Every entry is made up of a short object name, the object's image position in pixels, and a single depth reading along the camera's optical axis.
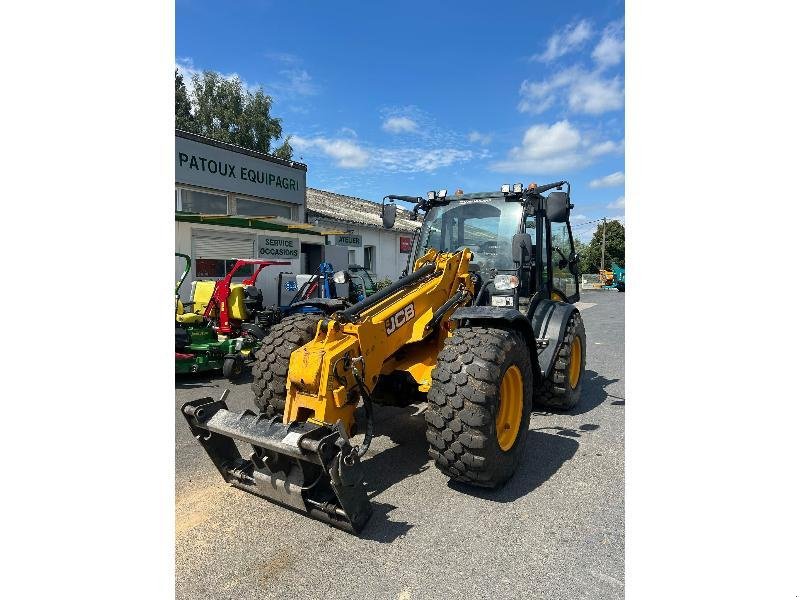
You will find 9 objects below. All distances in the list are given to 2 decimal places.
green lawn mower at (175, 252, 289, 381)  6.86
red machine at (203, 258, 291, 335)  7.69
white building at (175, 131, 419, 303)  12.45
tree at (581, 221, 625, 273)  42.03
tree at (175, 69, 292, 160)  26.80
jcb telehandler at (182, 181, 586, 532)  2.90
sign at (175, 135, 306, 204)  14.19
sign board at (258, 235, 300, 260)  14.45
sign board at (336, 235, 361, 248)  20.14
